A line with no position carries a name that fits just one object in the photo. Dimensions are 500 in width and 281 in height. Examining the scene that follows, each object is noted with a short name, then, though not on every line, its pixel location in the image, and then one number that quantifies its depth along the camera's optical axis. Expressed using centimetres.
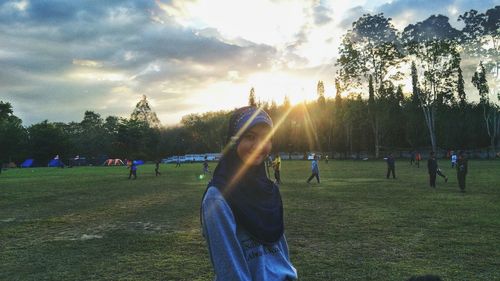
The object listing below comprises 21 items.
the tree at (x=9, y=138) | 8088
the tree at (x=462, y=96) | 6010
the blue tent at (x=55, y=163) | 8460
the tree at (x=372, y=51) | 5028
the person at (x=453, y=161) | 3434
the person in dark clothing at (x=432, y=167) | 1933
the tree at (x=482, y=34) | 4456
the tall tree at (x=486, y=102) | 5344
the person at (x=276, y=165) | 2347
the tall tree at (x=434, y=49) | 4541
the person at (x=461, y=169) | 1711
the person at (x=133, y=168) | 3195
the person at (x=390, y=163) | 2539
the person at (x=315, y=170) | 2366
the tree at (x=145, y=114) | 10744
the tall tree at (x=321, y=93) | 8800
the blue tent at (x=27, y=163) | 8562
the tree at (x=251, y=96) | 10225
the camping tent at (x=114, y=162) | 8602
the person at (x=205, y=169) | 3394
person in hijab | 200
